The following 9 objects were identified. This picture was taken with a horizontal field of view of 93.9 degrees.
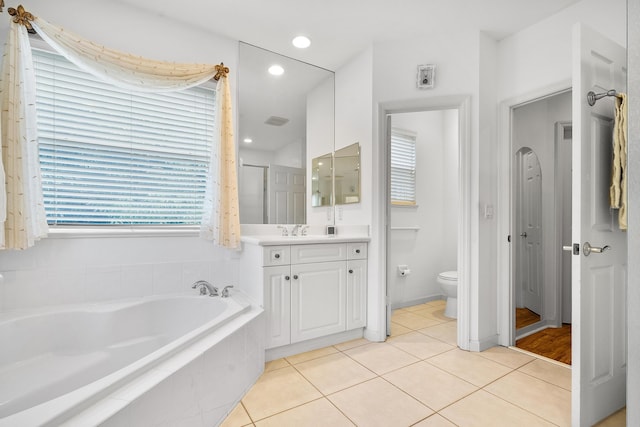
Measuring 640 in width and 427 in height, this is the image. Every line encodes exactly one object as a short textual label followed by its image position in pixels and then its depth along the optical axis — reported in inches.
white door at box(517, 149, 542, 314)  120.7
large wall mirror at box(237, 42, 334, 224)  103.3
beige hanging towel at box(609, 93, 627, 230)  57.3
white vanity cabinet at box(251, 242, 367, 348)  83.6
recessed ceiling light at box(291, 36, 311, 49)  99.6
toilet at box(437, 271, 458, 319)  118.6
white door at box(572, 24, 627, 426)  55.5
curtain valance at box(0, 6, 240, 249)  65.2
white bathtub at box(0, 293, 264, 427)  38.3
